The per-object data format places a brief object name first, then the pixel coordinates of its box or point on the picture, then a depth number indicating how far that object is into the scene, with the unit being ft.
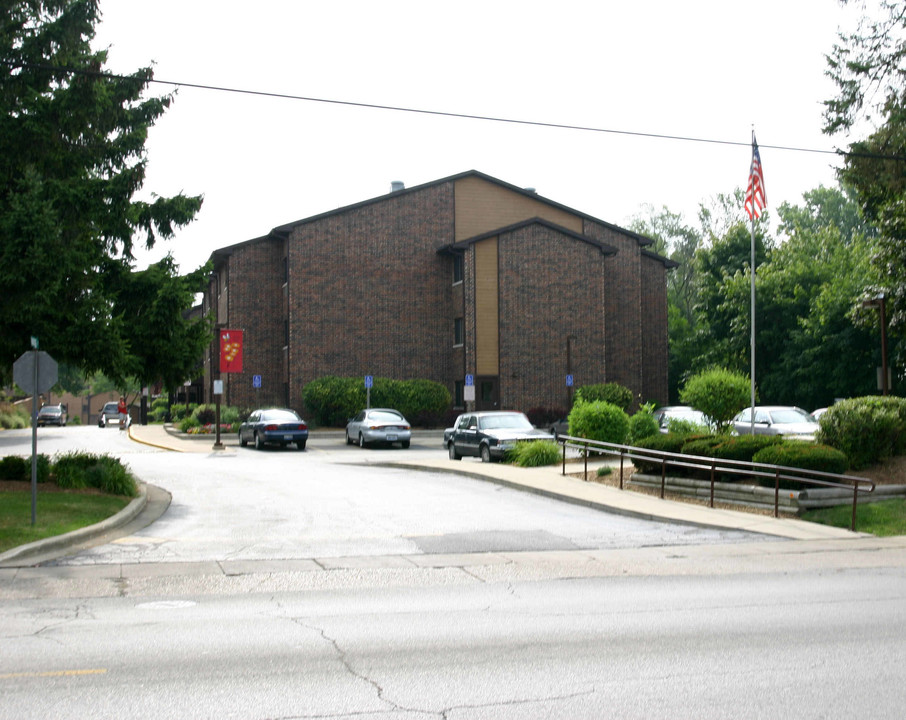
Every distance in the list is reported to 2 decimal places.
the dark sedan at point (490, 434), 84.33
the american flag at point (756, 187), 77.77
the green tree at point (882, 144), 85.51
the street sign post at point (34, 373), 43.60
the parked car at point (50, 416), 242.00
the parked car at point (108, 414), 239.30
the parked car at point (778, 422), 87.84
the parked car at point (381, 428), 116.47
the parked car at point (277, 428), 115.34
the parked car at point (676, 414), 96.24
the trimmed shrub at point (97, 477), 56.80
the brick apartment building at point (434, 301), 148.97
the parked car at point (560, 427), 134.21
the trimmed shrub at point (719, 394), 74.38
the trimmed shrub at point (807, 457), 52.49
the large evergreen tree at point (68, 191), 53.26
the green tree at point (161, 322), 59.06
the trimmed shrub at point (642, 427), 78.18
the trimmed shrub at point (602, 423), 77.97
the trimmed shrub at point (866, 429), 58.29
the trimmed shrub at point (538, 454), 77.87
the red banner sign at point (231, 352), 142.31
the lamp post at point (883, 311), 84.02
